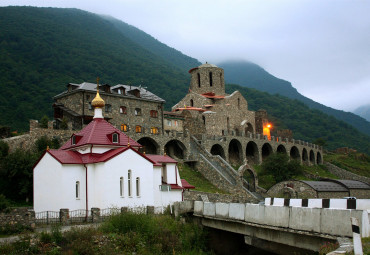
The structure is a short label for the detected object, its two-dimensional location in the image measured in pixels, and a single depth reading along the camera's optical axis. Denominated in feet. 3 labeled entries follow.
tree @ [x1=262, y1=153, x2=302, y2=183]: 160.56
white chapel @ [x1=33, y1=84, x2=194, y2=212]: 86.48
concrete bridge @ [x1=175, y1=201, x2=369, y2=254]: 44.80
